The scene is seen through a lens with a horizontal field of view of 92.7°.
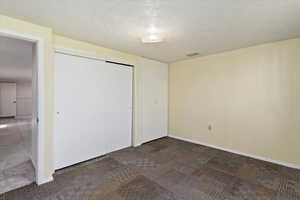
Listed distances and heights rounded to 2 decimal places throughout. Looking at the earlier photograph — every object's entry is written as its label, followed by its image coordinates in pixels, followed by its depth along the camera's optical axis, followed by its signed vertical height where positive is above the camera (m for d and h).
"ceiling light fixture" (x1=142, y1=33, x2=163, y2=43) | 2.22 +0.96
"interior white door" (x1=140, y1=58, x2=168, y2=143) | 3.81 +0.01
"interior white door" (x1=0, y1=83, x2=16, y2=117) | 8.18 +0.00
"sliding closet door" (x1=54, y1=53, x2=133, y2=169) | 2.42 -0.17
